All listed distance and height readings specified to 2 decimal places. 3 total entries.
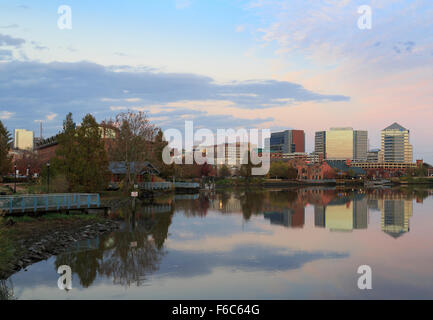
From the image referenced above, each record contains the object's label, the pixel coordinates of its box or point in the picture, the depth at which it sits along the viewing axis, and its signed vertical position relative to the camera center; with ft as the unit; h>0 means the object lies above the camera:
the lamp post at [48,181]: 133.15 -7.62
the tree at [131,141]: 190.49 +9.00
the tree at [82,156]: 141.69 +1.23
